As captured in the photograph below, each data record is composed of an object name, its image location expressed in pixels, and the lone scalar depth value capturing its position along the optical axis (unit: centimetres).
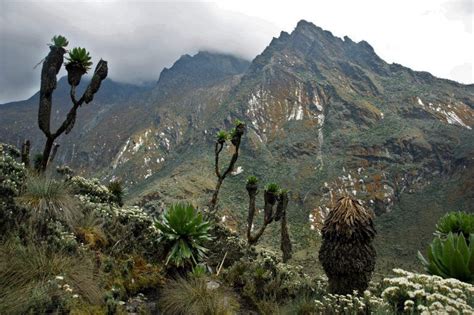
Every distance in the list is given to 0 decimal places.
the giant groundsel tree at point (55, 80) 1363
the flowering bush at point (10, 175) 838
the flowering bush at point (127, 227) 1034
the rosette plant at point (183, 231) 972
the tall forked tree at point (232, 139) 2166
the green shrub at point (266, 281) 970
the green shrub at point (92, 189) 1468
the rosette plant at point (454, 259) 716
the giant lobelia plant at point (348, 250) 868
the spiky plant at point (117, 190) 1812
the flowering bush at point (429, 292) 514
